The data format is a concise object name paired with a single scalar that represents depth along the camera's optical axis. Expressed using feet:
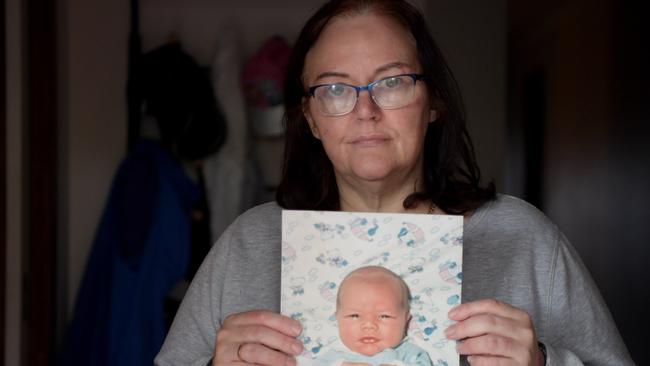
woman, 3.47
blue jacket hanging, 8.23
